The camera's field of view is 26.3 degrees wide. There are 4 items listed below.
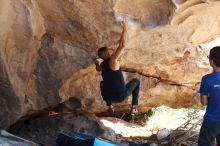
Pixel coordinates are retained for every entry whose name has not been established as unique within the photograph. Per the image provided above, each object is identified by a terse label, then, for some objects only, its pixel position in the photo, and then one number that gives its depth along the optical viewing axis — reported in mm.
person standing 5867
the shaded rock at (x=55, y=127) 9211
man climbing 7070
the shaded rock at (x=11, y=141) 6910
